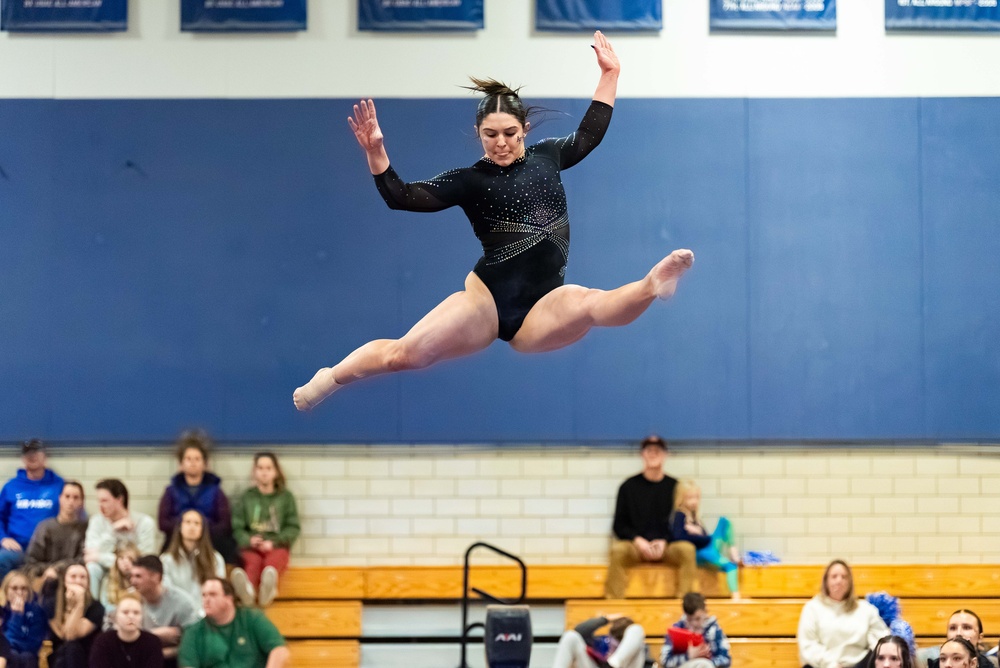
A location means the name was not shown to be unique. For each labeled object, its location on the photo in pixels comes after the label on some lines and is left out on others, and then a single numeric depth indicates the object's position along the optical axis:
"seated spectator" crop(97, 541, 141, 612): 17.12
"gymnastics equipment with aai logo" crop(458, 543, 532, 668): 14.65
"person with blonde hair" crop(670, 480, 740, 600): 18.42
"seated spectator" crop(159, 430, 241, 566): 18.00
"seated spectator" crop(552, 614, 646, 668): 16.10
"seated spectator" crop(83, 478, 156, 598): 17.46
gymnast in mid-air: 10.33
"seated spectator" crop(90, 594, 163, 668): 15.12
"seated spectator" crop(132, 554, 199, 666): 15.89
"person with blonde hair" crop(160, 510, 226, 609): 17.28
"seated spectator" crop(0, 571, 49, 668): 16.01
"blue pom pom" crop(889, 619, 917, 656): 16.15
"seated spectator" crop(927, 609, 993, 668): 14.97
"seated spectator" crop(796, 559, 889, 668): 16.69
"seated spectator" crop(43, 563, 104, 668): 15.86
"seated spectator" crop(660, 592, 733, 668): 15.94
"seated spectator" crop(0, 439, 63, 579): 18.45
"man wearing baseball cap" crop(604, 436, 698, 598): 18.30
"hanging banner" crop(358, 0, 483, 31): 19.48
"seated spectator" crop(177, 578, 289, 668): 15.35
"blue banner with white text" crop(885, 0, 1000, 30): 19.81
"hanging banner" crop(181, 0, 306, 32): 19.59
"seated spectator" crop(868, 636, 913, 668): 14.11
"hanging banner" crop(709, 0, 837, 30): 19.66
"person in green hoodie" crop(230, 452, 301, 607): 18.13
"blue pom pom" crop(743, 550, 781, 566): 18.99
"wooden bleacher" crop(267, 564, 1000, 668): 17.94
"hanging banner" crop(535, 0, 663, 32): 19.47
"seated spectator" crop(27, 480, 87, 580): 17.70
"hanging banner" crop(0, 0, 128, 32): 19.74
